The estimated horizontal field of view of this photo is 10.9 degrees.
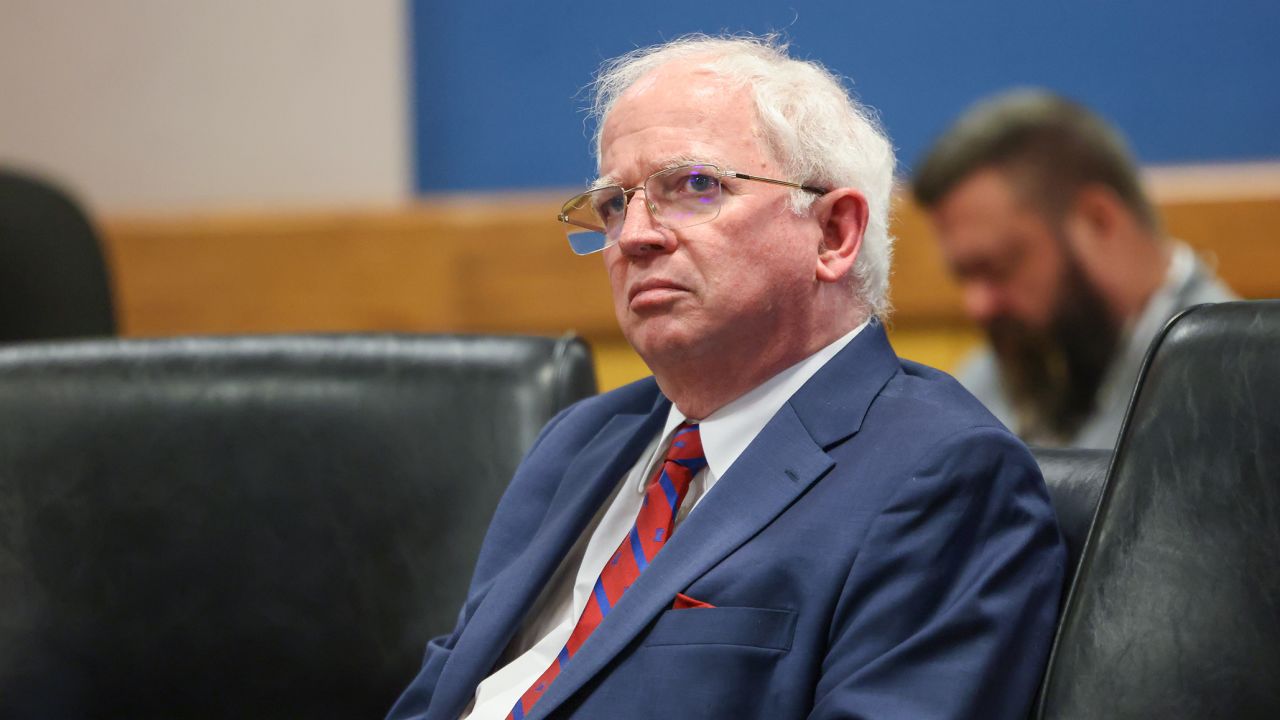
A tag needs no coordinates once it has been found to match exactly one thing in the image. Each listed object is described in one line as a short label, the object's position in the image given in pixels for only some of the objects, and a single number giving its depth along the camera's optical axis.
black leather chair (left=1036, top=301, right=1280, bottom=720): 4.66
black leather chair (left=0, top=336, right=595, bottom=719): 5.12
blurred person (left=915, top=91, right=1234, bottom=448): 5.79
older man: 4.71
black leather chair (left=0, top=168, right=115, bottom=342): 5.75
